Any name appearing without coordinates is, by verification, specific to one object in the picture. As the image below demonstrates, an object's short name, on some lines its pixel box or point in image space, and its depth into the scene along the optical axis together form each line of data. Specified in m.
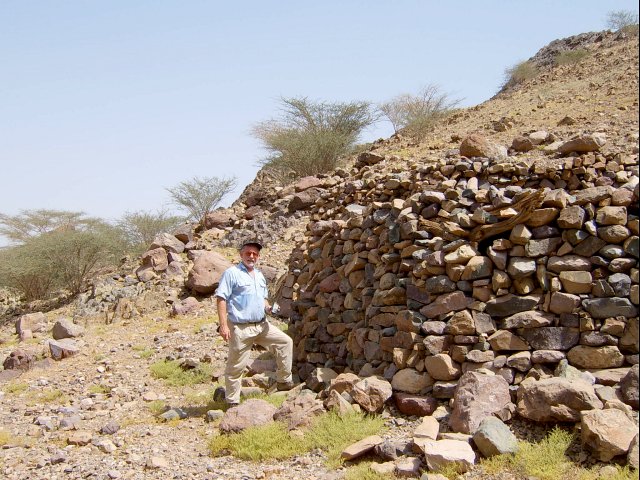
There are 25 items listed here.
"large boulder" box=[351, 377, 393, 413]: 4.98
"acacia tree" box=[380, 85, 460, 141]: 19.03
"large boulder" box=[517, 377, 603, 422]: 4.04
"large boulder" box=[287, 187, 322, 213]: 14.38
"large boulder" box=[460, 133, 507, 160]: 6.50
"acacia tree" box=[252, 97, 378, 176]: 18.98
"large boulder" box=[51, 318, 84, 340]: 10.48
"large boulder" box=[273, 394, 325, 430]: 4.88
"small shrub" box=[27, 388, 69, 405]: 7.06
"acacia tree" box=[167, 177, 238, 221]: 20.55
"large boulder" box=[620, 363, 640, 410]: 4.12
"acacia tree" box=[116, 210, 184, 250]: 18.62
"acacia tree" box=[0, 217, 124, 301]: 15.71
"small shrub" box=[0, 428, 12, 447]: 5.60
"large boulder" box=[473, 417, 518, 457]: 3.90
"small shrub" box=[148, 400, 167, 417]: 6.18
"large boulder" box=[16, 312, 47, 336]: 11.59
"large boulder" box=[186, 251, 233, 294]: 11.55
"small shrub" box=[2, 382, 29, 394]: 7.62
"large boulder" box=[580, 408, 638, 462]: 3.60
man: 5.63
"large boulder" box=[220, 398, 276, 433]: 5.02
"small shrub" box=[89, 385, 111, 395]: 7.21
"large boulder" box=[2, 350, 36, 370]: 8.62
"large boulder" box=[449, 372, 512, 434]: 4.30
